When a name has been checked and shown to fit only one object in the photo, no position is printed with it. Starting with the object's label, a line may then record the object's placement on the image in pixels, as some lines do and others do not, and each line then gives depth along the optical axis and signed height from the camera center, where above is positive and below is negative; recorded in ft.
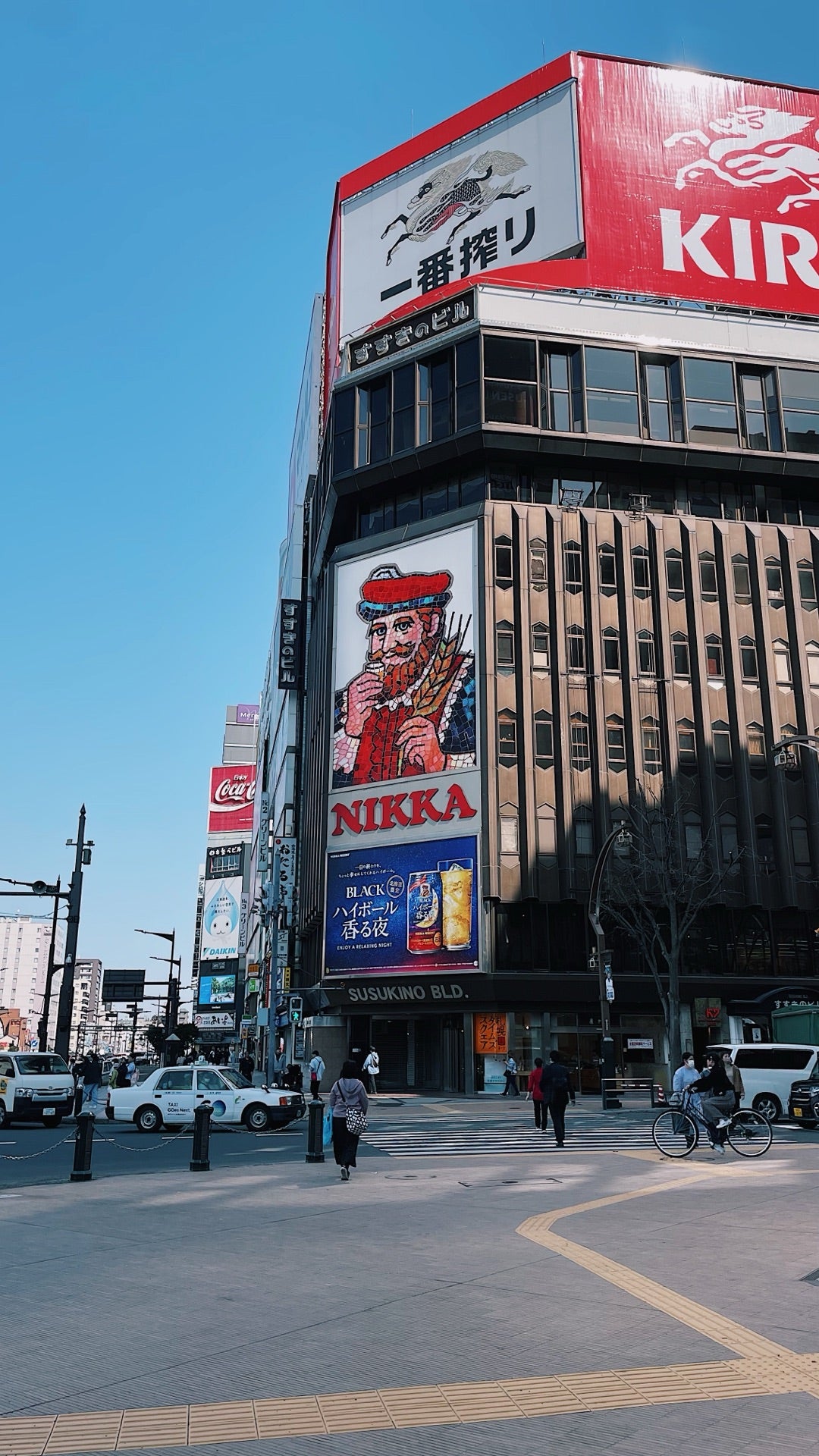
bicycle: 65.46 -3.08
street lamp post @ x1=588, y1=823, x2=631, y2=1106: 112.27 +10.19
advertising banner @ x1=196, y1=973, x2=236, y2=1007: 463.83 +33.68
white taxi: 89.25 -1.91
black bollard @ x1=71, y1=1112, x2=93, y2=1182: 56.18 -3.50
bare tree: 144.05 +25.31
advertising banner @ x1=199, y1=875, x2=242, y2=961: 474.49 +63.21
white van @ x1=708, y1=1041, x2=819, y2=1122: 94.02 +0.72
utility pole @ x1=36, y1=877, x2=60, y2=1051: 201.02 +8.90
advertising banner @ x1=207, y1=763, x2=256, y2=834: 521.24 +123.08
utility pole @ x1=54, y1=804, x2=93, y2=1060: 122.35 +12.72
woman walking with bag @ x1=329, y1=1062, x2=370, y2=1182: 56.49 -1.81
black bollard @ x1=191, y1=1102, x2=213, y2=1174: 60.18 -3.31
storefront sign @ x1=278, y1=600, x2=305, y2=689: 248.73 +91.93
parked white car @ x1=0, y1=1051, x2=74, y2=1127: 97.86 -1.31
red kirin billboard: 190.90 +148.17
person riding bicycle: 64.49 -1.02
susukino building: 159.84 +74.23
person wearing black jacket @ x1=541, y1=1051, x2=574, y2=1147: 73.77 -0.78
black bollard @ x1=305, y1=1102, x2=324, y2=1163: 65.05 -3.38
